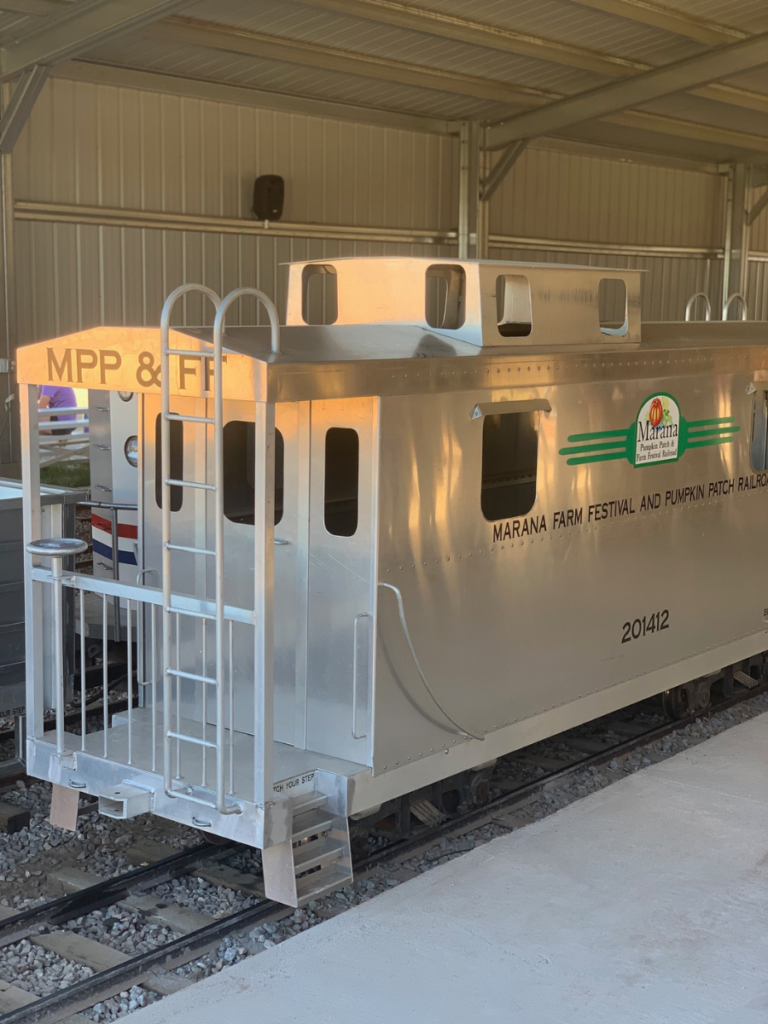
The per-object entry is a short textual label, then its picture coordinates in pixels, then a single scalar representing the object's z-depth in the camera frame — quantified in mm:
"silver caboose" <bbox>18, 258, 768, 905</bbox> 4898
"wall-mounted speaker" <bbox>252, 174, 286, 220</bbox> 14159
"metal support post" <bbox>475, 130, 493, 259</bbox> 16891
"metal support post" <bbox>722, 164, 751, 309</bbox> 21844
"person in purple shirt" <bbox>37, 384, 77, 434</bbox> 19403
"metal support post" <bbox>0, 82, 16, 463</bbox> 11703
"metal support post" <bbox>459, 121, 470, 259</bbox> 16625
